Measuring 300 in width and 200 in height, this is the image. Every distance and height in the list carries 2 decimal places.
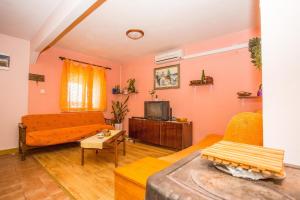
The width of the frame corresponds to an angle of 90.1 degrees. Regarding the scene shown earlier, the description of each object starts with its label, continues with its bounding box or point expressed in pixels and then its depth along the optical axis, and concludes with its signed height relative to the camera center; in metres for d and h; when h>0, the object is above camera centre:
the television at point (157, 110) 3.58 -0.18
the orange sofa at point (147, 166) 1.13 -0.58
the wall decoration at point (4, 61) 2.96 +0.84
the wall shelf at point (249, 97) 2.67 +0.10
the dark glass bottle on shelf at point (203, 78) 3.16 +0.52
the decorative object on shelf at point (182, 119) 3.35 -0.38
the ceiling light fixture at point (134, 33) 2.66 +1.28
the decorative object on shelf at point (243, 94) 2.63 +0.15
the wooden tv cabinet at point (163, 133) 3.21 -0.71
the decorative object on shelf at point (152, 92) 4.24 +0.31
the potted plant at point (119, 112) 4.75 -0.29
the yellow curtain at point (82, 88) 3.80 +0.42
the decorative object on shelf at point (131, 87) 4.61 +0.50
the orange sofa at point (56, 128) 2.80 -0.57
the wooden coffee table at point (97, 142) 2.34 -0.63
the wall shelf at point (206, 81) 3.13 +0.45
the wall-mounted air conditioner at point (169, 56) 3.62 +1.17
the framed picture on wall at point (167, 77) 3.78 +0.68
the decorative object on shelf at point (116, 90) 4.88 +0.42
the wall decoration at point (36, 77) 3.33 +0.59
